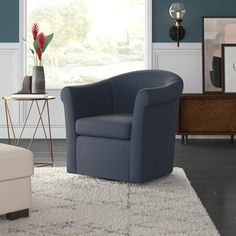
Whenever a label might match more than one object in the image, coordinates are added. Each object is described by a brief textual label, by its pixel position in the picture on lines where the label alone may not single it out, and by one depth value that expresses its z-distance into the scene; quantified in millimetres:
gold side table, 6316
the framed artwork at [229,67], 8419
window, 9045
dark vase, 6515
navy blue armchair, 5268
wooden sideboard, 8169
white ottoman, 3993
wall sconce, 8498
